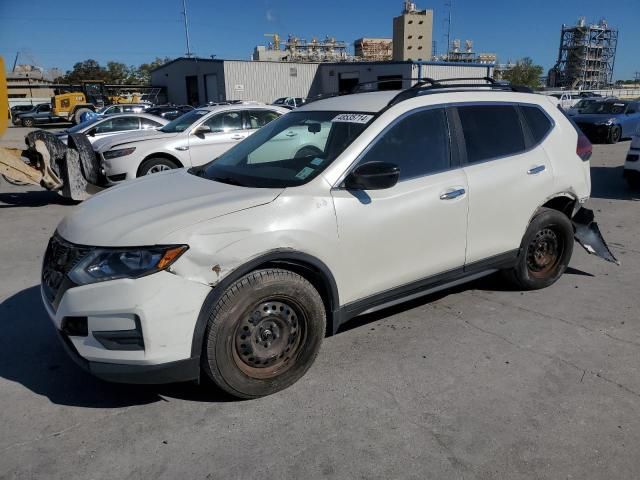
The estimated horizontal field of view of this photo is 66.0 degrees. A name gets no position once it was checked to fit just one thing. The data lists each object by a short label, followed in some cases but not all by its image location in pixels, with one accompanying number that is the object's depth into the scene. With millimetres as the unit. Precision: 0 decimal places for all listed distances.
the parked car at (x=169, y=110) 23822
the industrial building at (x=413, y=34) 79000
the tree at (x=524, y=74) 98000
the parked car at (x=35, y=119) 36219
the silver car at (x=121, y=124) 13451
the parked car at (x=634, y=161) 9023
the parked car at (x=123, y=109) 27119
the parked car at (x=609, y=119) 17234
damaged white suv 2637
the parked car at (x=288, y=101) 33453
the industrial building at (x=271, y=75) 42156
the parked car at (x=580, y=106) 19359
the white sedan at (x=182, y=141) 8875
